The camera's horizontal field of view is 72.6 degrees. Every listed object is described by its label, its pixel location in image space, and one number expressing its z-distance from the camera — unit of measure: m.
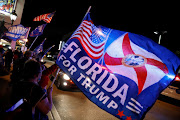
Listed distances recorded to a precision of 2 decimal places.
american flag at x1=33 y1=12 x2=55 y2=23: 8.92
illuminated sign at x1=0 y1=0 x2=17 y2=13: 13.24
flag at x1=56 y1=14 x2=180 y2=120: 1.88
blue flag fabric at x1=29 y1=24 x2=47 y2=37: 8.41
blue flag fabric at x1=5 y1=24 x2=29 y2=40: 9.03
